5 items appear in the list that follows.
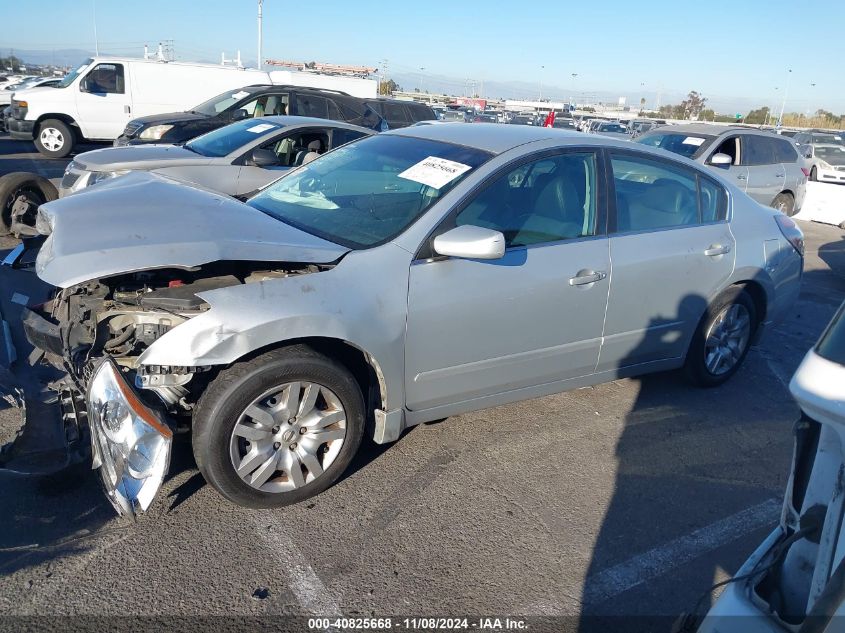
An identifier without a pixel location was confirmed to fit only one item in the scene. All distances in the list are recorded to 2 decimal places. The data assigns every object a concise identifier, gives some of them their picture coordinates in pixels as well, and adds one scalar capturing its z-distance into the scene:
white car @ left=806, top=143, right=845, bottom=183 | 18.70
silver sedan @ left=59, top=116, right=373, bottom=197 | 7.31
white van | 14.74
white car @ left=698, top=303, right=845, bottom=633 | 1.74
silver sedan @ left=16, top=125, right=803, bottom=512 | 2.97
